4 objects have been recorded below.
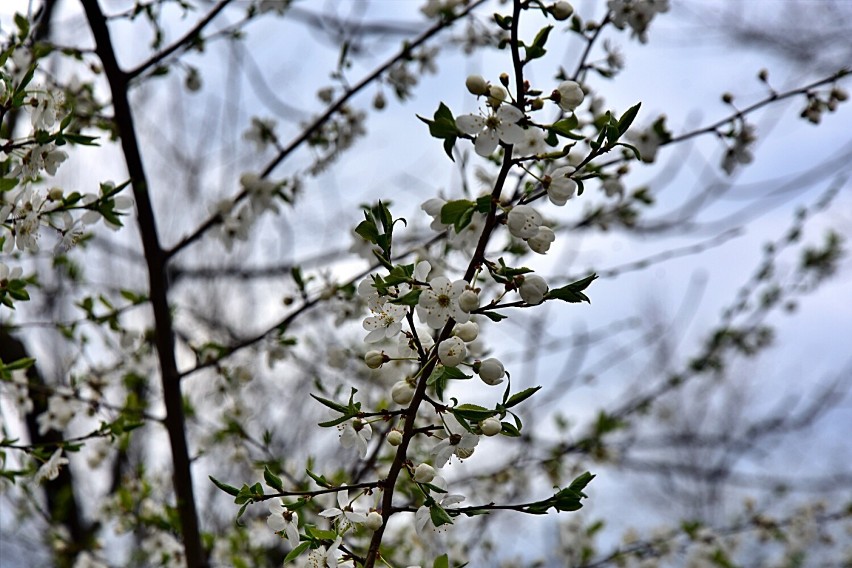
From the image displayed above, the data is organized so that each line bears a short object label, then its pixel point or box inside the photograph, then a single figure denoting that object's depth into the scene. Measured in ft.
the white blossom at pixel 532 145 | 4.16
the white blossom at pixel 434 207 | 3.97
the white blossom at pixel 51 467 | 4.27
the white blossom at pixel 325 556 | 3.88
